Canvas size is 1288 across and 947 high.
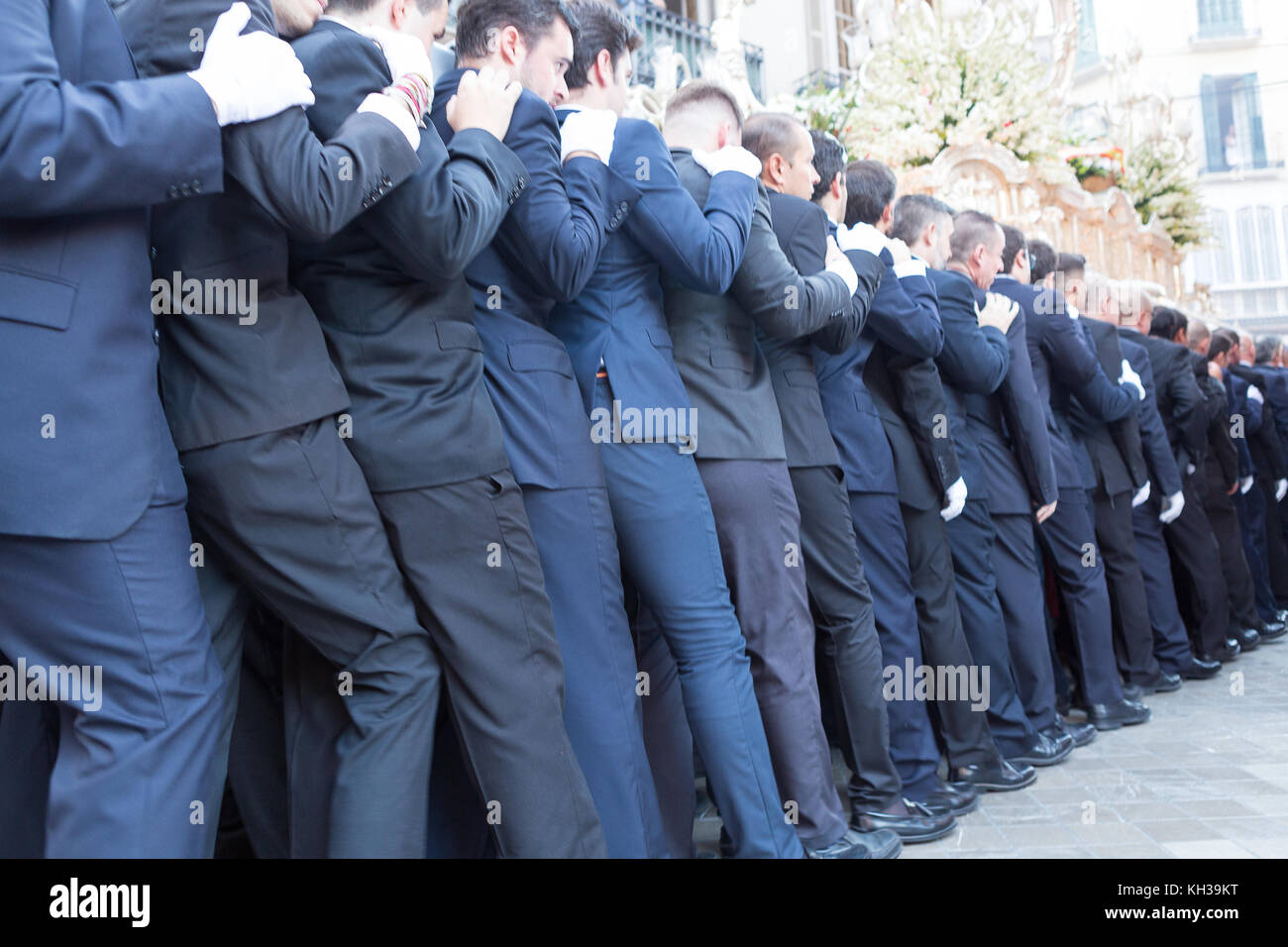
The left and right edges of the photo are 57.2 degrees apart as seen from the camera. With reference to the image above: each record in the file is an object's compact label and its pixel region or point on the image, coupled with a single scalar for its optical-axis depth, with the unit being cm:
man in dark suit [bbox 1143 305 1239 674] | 623
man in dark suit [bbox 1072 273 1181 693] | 532
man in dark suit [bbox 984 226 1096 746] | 435
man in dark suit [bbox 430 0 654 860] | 242
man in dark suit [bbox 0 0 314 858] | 163
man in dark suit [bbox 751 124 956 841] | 332
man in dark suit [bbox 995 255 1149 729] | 487
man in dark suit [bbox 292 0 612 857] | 214
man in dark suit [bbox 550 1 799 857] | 271
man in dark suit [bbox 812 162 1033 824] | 359
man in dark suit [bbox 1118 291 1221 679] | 580
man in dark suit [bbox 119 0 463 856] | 194
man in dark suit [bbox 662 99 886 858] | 294
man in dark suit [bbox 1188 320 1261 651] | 674
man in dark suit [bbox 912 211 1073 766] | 404
